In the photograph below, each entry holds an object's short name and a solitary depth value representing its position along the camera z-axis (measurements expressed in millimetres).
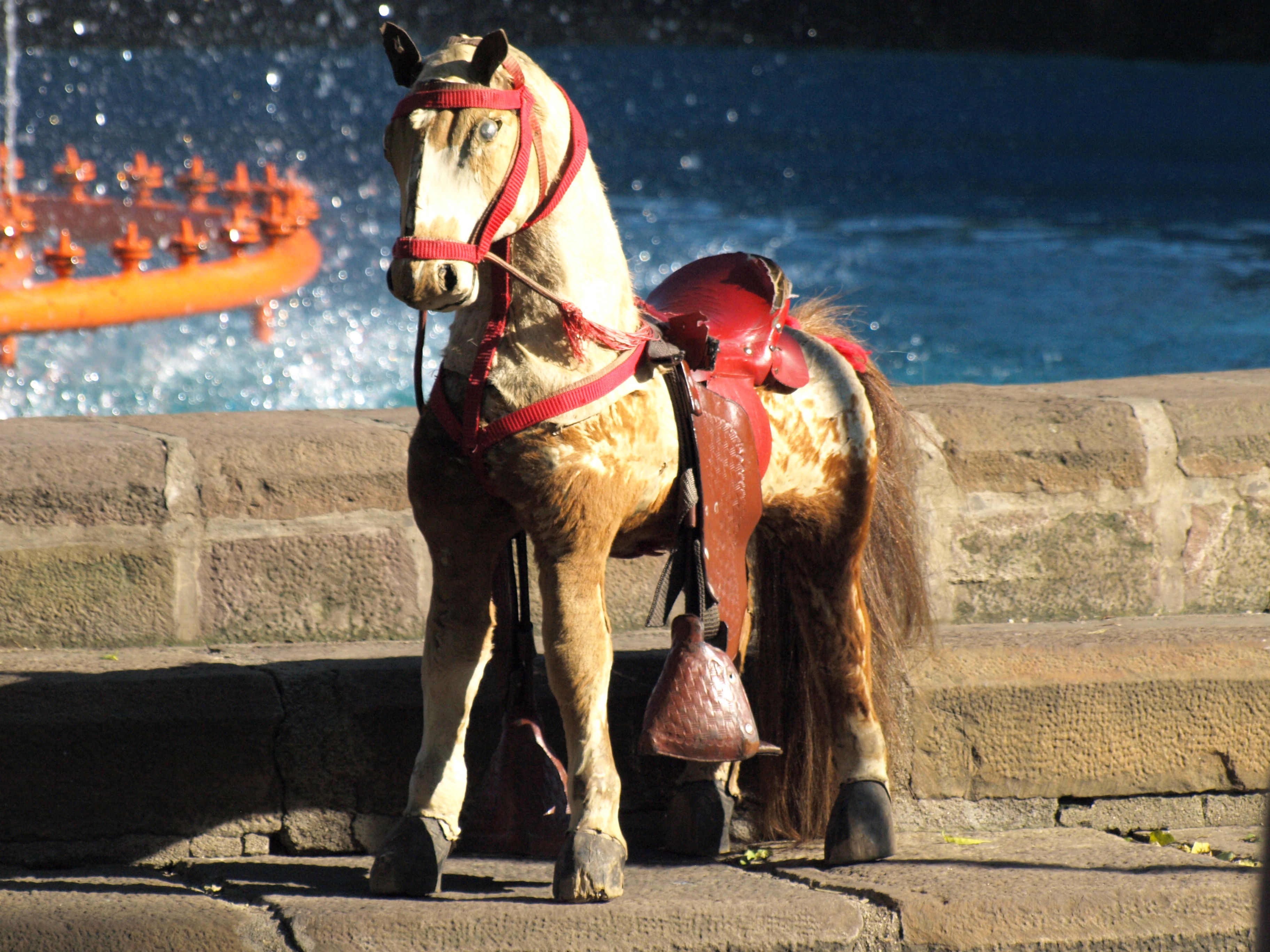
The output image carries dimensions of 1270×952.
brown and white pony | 17003
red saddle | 17258
